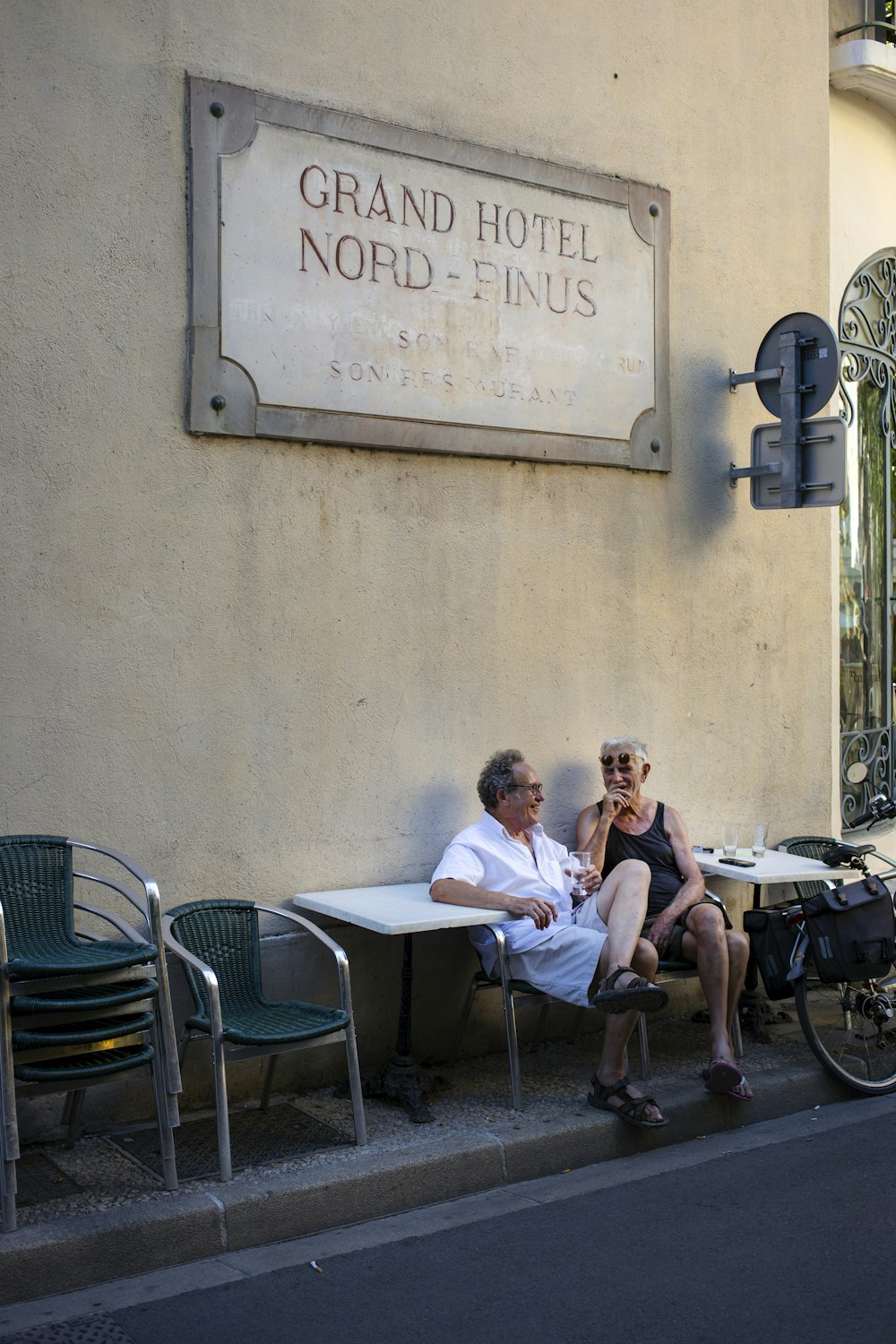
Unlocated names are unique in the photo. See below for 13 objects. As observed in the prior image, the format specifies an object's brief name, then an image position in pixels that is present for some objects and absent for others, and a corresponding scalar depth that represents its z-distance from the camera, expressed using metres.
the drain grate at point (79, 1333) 3.59
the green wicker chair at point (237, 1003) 4.45
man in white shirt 5.14
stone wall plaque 5.28
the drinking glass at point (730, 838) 6.48
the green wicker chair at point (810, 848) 7.11
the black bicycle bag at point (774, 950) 5.82
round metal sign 6.70
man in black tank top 5.61
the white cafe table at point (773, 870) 5.98
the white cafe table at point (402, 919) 4.95
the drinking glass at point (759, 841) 6.45
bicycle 5.79
